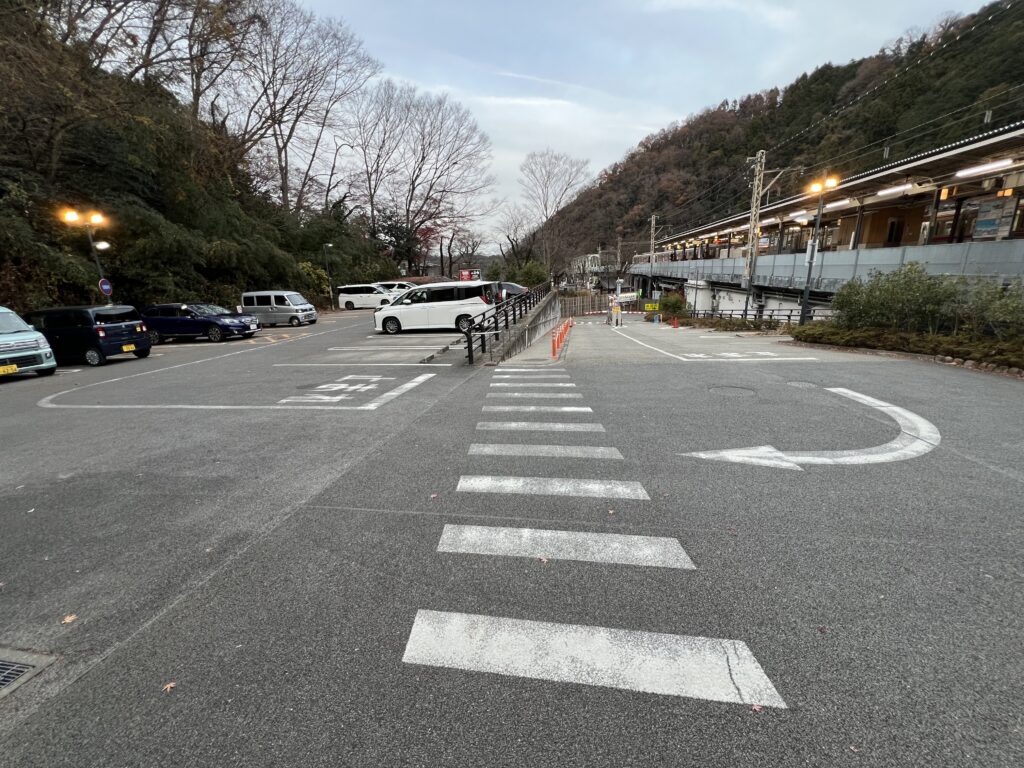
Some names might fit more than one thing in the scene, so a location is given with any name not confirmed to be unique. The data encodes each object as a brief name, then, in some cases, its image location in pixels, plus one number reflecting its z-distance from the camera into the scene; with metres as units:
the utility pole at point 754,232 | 28.91
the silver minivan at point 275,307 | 23.66
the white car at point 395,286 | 35.99
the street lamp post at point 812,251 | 17.94
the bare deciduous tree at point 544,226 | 45.49
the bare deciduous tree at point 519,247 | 49.81
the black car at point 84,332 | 12.93
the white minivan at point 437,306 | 17.41
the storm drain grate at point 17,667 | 2.25
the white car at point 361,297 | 34.22
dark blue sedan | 18.17
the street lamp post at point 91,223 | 18.02
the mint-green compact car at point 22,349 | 10.63
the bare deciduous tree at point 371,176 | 44.66
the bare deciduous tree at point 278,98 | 32.33
